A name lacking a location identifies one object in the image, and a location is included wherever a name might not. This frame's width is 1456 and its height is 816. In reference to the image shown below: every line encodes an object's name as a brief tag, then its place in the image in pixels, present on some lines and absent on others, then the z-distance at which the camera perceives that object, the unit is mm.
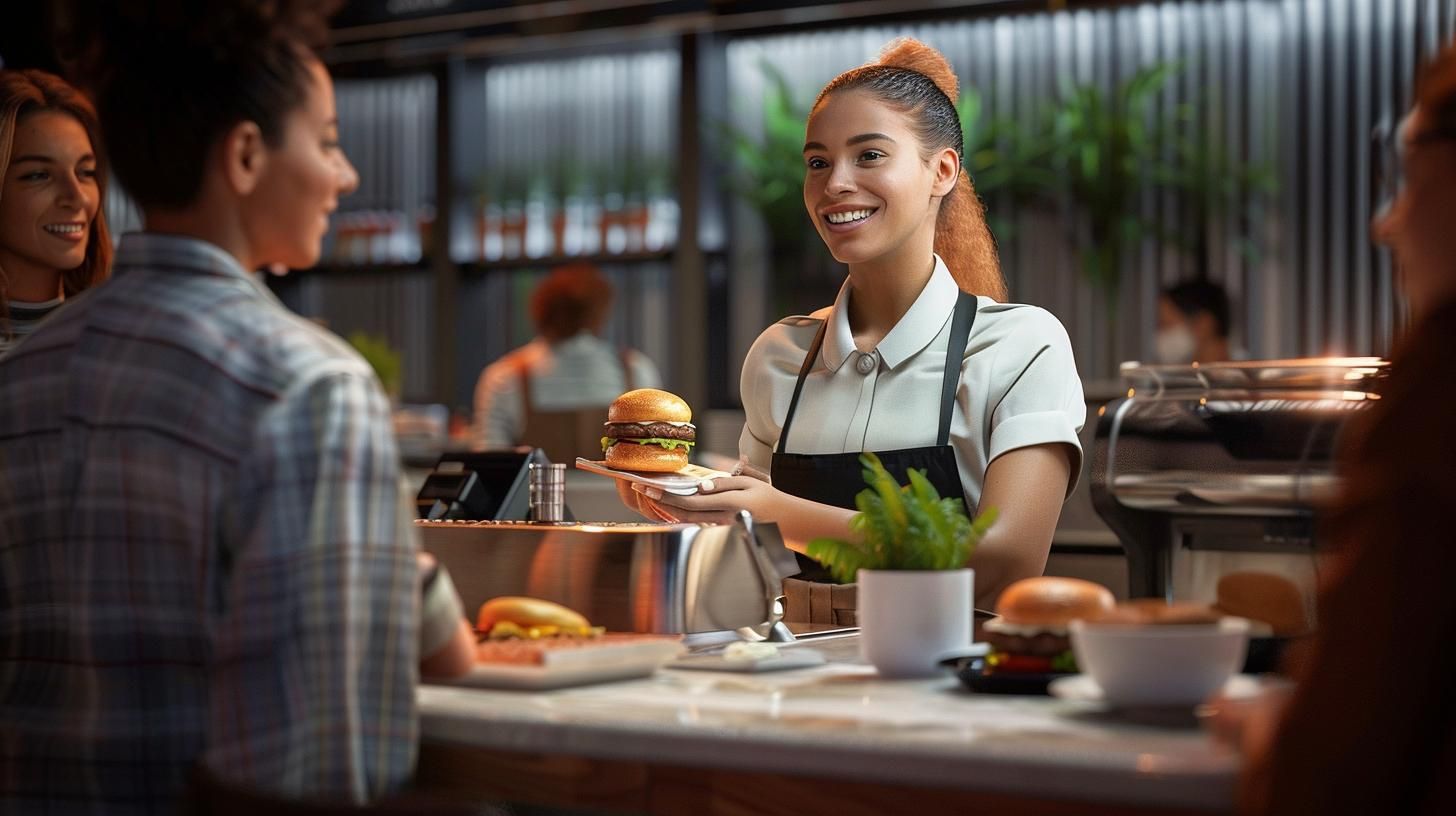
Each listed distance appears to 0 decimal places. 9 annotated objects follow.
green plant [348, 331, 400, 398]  6934
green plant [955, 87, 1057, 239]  6168
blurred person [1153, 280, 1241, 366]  5809
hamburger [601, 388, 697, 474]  2188
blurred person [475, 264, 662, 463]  6020
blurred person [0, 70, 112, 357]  2590
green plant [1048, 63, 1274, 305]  5977
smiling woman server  2299
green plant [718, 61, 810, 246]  6551
